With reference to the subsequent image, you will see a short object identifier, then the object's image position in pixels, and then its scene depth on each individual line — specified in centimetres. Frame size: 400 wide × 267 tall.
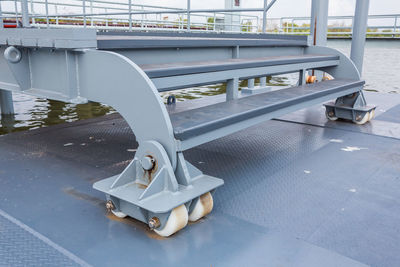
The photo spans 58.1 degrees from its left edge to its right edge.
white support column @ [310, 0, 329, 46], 524
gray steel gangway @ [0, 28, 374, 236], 157
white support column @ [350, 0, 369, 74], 467
